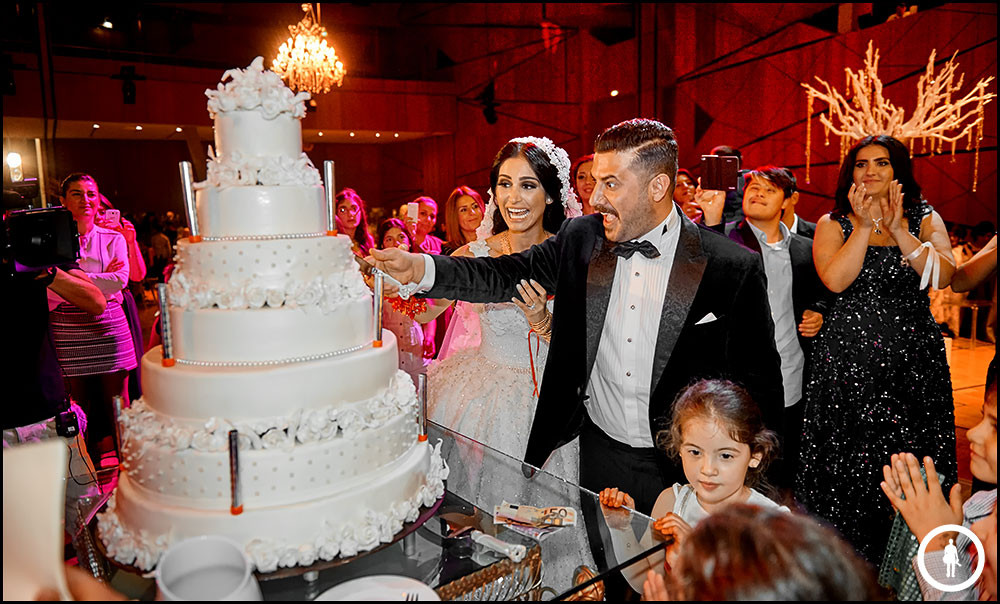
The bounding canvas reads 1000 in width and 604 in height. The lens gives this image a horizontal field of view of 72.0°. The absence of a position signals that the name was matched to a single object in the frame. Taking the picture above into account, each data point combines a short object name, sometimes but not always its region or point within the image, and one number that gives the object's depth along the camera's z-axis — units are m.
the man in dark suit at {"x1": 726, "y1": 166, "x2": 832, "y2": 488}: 3.46
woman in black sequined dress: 3.05
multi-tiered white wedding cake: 1.63
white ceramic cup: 1.31
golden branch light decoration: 6.60
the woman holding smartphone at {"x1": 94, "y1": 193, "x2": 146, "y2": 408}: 4.73
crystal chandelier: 9.21
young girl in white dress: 2.12
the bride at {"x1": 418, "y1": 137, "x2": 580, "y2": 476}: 3.09
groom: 2.39
